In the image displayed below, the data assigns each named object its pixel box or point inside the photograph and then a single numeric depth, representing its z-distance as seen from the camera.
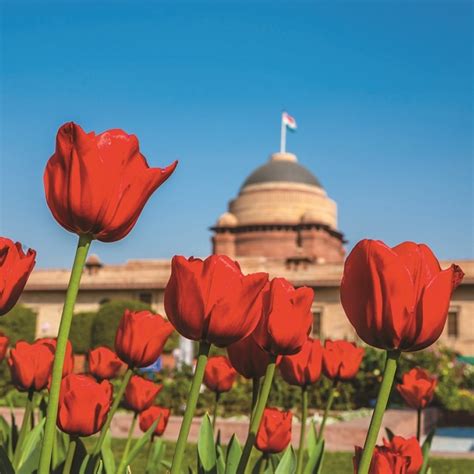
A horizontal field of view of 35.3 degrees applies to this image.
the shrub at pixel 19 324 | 21.98
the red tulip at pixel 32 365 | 2.37
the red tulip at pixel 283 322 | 1.75
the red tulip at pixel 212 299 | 1.45
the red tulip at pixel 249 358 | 1.99
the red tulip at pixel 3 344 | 2.56
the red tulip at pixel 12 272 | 1.69
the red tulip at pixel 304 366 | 2.45
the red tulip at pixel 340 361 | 2.85
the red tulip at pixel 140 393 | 2.81
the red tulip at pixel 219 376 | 2.84
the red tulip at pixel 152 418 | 3.03
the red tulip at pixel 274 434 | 2.37
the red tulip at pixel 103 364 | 2.73
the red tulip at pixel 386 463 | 1.62
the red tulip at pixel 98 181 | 1.44
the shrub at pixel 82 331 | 23.47
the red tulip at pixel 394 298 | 1.35
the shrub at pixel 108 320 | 22.17
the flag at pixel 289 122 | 46.59
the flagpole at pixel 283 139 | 45.75
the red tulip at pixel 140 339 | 2.17
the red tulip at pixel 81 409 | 1.92
